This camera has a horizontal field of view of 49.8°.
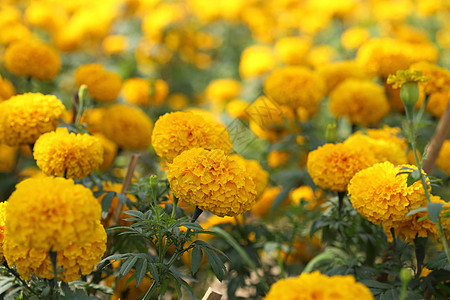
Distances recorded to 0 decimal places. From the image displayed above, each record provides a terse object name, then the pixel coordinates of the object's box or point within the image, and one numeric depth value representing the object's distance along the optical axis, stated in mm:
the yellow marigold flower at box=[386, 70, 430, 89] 1291
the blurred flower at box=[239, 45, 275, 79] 3590
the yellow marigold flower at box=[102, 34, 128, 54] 3961
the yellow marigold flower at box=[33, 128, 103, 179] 1393
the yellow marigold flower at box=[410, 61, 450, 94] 1848
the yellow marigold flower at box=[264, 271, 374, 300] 799
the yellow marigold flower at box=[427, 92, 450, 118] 2148
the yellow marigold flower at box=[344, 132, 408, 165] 1608
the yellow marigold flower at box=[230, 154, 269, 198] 1773
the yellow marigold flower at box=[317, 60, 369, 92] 2510
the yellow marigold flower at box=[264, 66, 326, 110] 2289
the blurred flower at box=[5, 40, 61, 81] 2150
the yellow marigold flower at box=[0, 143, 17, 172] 2530
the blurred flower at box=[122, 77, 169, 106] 2977
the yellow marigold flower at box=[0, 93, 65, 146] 1559
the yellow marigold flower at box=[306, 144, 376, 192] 1485
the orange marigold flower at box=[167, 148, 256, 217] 1161
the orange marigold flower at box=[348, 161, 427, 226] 1264
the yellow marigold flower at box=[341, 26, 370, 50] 3545
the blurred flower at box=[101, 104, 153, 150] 2160
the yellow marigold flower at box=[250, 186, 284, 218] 2465
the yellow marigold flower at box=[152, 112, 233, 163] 1302
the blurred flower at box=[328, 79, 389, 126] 2230
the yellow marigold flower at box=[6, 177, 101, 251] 931
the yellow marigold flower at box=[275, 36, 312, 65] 3594
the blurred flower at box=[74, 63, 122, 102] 2152
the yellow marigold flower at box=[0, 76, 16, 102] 2183
